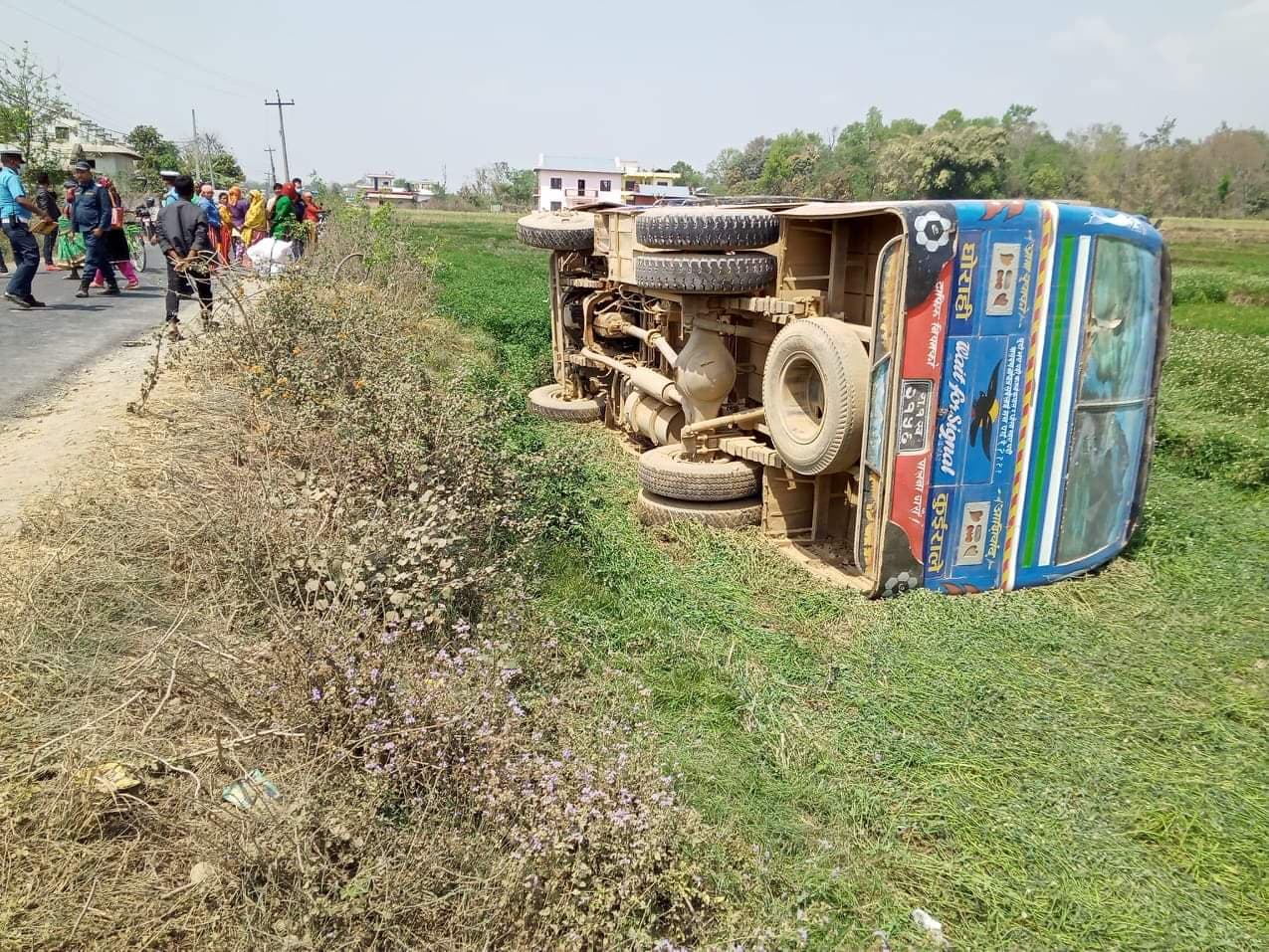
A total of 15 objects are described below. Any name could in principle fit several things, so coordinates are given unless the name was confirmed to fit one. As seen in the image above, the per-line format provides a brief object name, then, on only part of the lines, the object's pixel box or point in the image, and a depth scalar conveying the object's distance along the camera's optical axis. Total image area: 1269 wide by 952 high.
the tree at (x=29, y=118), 21.06
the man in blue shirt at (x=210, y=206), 10.84
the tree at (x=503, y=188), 92.69
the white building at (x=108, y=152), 48.84
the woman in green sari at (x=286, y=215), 13.90
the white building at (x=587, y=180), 82.25
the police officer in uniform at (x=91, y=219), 11.73
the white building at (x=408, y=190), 82.94
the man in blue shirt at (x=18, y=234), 10.70
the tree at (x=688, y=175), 109.97
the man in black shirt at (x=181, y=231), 9.16
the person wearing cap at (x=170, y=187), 9.13
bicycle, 15.80
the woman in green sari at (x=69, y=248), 12.82
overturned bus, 4.76
